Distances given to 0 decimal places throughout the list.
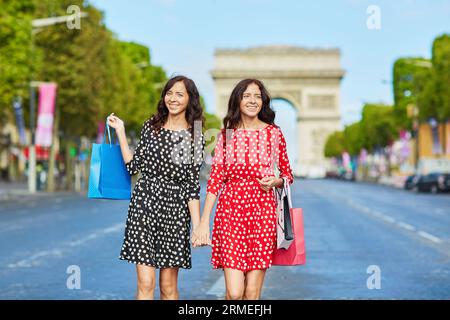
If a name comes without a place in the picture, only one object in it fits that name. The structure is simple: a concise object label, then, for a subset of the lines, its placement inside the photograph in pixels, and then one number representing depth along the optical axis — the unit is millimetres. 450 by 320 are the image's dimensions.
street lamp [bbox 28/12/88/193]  46900
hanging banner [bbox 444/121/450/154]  79688
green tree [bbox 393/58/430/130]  87500
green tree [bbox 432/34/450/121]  65312
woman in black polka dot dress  5918
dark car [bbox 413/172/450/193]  60719
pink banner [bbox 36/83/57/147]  44188
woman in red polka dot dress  5961
